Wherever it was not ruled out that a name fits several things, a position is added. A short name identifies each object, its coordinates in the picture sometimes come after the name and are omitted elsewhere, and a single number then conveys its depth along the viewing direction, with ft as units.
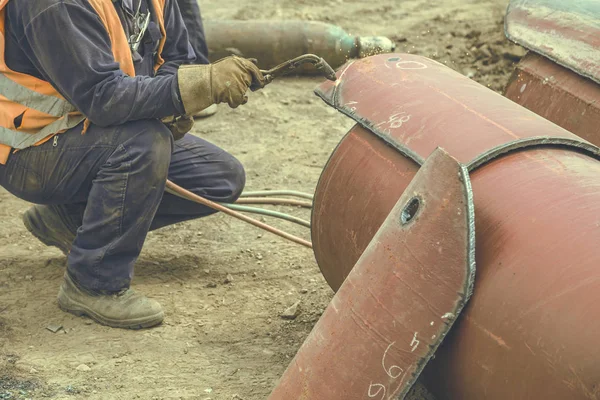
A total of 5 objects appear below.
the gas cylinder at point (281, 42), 20.62
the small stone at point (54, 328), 11.54
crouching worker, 10.55
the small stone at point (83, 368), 10.66
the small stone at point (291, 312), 11.97
